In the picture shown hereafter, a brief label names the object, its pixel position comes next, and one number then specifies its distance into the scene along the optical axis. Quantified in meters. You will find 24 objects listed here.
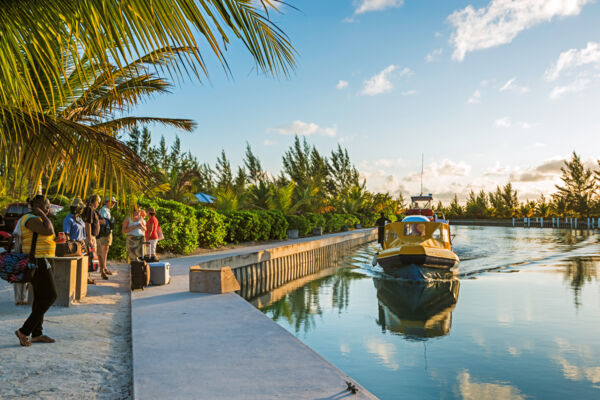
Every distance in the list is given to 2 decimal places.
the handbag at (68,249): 7.94
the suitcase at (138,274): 8.70
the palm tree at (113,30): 2.28
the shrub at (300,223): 26.34
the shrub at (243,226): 19.55
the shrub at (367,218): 40.53
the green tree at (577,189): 62.59
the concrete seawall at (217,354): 3.90
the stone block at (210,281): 8.41
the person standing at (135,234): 10.92
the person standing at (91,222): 9.18
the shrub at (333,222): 31.78
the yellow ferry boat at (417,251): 14.49
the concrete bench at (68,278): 7.24
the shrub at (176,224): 14.36
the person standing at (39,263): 5.23
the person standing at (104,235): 9.95
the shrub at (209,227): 16.84
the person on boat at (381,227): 23.44
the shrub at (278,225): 23.36
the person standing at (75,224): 8.30
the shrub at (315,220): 28.78
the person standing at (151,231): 11.13
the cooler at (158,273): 9.34
